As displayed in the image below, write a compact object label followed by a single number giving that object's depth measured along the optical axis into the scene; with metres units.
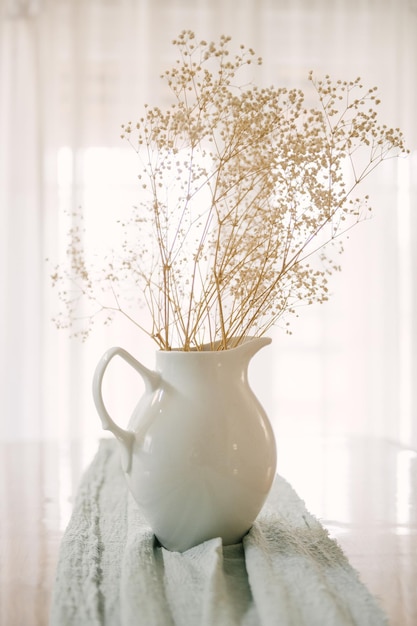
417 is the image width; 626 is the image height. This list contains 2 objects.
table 0.72
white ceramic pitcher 0.82
